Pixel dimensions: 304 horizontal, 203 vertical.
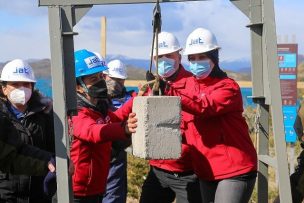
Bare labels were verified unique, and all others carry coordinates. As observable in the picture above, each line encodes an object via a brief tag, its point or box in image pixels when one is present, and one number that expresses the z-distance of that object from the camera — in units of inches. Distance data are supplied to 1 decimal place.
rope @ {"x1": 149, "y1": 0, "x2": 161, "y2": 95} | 147.0
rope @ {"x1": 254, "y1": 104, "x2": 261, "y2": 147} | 172.3
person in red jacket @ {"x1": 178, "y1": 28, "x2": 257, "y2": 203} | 163.3
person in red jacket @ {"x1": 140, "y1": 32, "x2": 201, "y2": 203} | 195.8
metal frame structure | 148.0
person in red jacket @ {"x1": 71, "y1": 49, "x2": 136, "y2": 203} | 164.2
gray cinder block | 143.7
